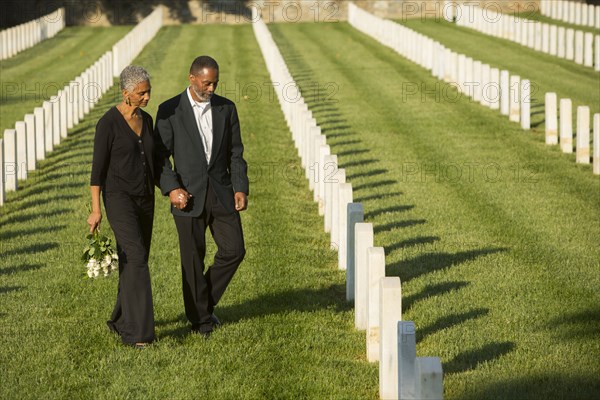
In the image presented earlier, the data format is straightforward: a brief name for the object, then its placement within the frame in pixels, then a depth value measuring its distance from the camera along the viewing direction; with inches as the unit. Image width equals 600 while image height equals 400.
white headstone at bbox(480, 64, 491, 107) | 1012.5
